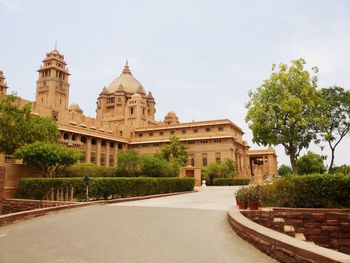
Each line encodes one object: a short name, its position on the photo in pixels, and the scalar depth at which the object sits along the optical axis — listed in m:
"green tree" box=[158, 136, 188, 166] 57.41
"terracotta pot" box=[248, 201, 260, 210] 10.52
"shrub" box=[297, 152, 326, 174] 47.51
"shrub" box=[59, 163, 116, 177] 26.57
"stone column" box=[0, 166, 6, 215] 12.55
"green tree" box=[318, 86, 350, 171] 28.27
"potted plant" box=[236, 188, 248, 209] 10.74
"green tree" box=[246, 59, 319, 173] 24.69
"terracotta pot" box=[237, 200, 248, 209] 10.72
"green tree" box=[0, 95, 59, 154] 22.94
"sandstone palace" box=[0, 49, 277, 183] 59.53
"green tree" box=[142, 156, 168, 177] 35.22
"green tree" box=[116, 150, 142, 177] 33.62
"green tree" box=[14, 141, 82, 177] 21.53
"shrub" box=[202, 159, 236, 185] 51.03
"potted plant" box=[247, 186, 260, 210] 10.54
